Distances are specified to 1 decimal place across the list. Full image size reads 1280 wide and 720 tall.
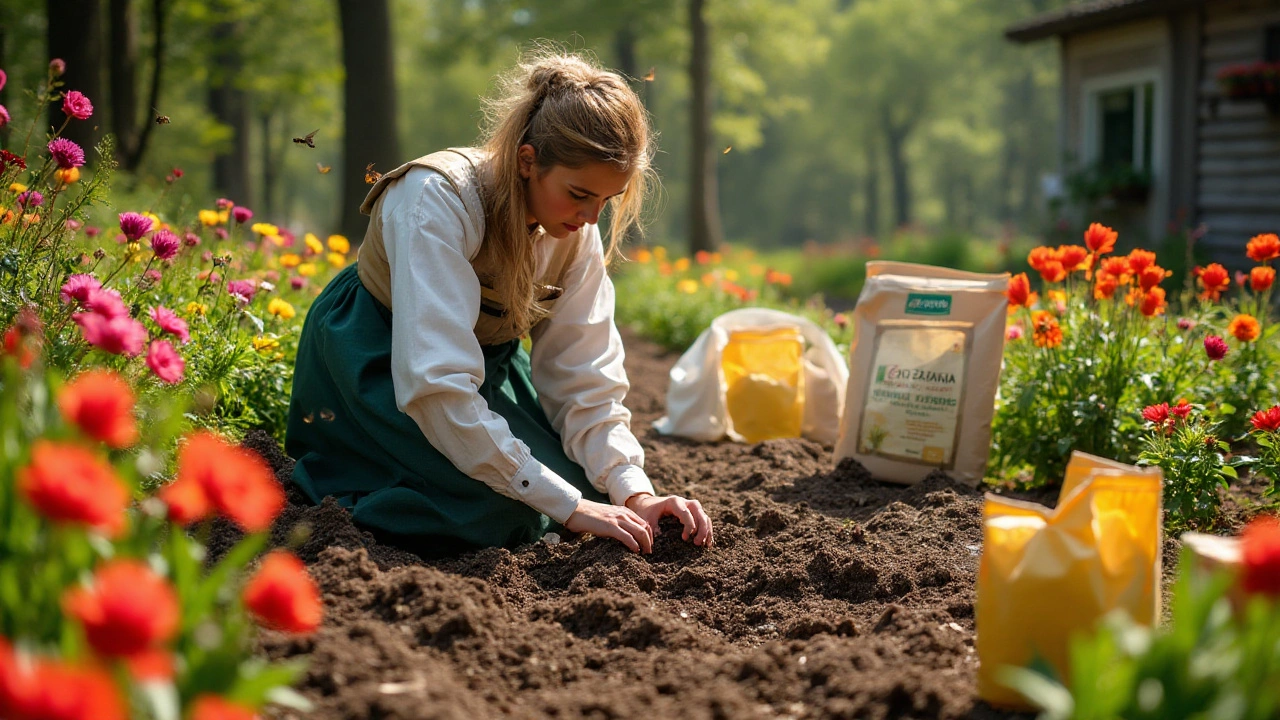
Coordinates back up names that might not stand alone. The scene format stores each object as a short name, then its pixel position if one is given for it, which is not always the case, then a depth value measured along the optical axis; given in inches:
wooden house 329.4
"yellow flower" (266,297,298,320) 120.5
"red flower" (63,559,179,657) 33.4
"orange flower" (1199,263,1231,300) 121.9
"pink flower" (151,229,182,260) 89.8
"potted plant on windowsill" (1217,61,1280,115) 310.5
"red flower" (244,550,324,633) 40.1
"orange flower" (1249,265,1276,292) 119.7
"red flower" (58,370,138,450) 39.7
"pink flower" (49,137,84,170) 87.7
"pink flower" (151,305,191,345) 67.0
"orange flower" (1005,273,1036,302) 121.5
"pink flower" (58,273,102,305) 68.2
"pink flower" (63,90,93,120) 88.2
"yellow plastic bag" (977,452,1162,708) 59.7
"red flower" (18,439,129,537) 35.4
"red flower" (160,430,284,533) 40.9
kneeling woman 87.4
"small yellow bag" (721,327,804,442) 155.3
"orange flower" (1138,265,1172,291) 114.0
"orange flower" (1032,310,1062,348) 123.4
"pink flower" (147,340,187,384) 55.7
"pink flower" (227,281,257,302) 107.4
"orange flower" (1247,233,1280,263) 119.6
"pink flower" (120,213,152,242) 86.9
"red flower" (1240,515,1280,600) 42.0
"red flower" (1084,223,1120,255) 118.1
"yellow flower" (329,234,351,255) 147.9
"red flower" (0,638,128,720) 31.8
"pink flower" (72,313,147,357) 49.5
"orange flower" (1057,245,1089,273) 121.0
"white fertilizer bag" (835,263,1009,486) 126.8
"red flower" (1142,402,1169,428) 100.4
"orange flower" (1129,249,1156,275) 115.0
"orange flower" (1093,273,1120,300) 117.8
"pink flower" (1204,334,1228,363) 108.6
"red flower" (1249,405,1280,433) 92.9
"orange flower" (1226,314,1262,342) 117.6
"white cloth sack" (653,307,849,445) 154.7
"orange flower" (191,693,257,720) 36.0
